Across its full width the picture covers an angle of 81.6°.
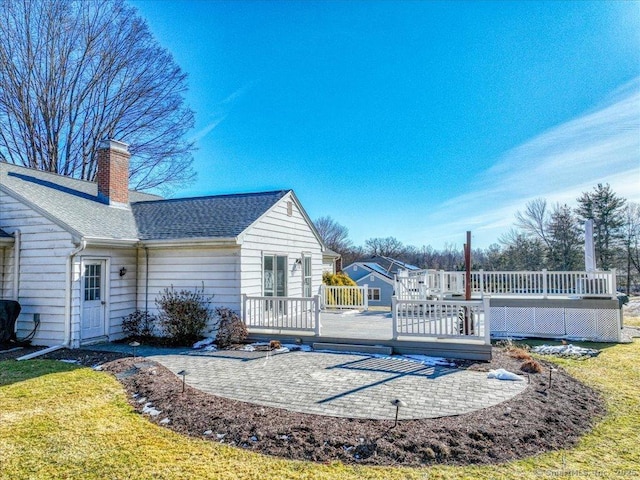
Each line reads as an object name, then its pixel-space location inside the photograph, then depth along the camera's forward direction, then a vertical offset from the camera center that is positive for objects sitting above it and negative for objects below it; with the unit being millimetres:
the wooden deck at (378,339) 7488 -1722
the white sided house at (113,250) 8797 +413
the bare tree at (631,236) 32188 +2323
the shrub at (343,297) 14623 -1325
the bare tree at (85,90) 18484 +9628
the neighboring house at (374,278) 39344 -1560
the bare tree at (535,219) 34531 +4159
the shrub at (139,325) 9992 -1611
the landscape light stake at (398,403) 4089 -1545
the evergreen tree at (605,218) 31547 +3805
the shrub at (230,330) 9008 -1584
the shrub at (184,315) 9438 -1272
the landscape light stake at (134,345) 9078 -1961
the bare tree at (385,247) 60500 +2799
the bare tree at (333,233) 50322 +4346
